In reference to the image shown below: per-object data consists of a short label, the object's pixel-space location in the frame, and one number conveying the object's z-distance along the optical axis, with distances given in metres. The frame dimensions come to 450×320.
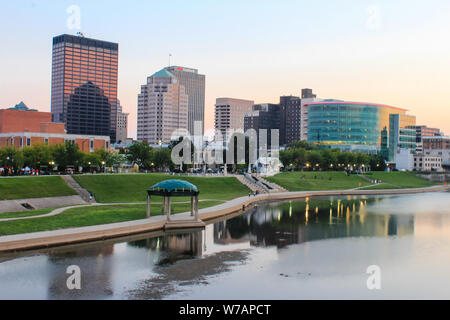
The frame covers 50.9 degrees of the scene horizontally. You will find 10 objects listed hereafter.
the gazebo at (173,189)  50.09
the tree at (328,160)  162.88
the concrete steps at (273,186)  101.32
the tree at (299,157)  159.21
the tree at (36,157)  97.01
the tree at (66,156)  97.94
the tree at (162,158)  117.60
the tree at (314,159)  160.38
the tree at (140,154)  114.44
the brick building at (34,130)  132.12
